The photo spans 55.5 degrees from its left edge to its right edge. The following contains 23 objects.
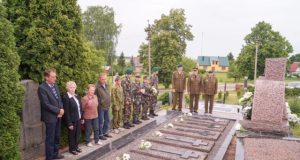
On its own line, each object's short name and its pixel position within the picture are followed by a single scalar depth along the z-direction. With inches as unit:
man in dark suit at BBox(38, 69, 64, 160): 213.9
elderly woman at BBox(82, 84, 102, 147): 253.4
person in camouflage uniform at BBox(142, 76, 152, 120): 362.3
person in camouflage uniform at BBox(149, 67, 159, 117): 394.6
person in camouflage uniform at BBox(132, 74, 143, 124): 338.6
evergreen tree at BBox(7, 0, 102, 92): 232.2
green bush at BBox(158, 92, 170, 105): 534.3
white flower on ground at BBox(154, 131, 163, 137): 292.1
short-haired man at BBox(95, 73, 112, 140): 275.3
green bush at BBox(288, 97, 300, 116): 502.0
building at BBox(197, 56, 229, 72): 2876.5
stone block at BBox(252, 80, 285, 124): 289.9
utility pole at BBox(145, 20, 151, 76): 741.3
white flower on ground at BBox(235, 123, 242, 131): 299.9
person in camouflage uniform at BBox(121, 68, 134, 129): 322.3
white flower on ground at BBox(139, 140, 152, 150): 251.3
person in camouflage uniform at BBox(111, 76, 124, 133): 300.4
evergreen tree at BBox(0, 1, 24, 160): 182.1
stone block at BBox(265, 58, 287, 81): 314.5
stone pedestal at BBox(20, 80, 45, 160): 222.2
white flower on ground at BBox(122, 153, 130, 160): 219.8
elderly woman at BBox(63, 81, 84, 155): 231.9
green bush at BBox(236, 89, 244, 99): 793.9
